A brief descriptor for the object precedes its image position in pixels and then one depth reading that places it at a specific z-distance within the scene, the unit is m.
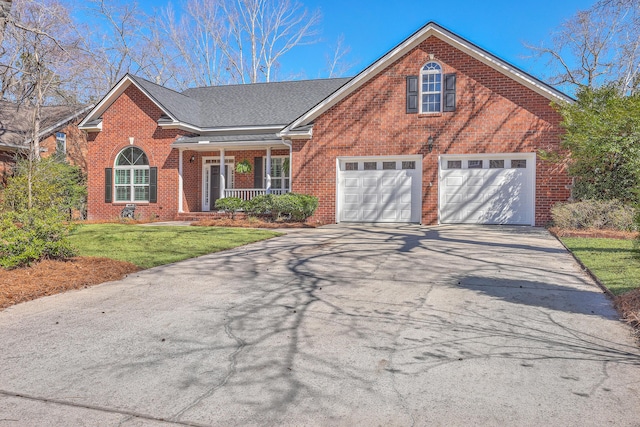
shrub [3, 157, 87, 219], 8.24
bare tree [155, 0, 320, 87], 37.94
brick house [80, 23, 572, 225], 15.84
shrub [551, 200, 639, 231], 12.92
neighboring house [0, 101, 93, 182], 21.52
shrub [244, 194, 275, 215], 16.92
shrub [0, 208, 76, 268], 6.84
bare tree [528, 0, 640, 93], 30.10
